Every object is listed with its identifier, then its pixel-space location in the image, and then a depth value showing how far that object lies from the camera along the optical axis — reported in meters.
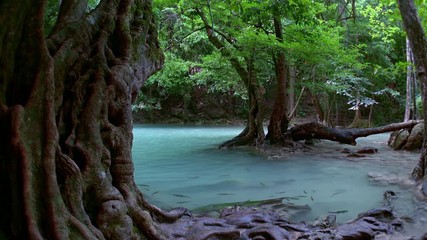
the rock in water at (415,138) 11.81
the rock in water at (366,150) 11.80
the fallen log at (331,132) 12.70
